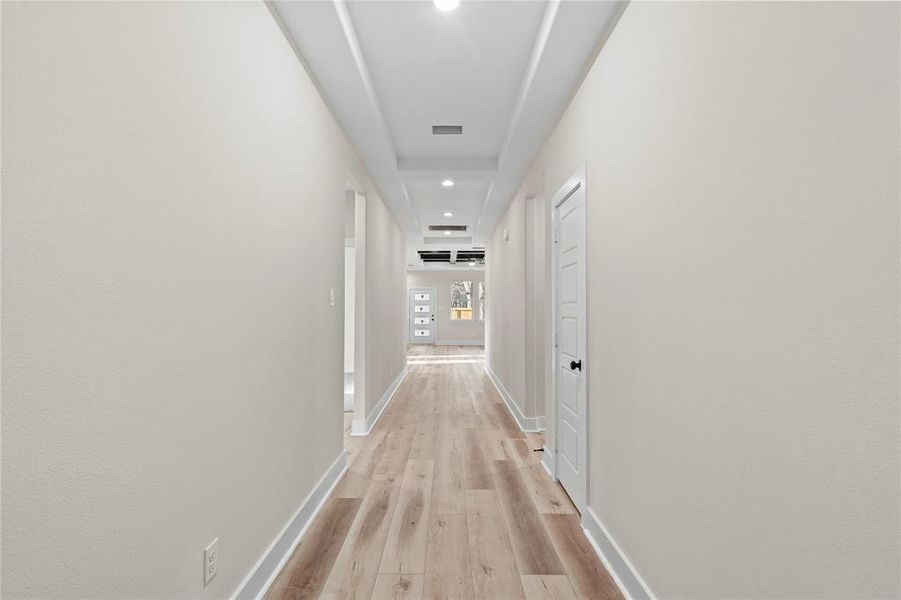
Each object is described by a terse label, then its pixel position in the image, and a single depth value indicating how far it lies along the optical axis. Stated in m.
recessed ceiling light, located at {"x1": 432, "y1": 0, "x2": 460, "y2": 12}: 2.03
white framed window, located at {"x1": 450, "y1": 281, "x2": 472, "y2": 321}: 14.34
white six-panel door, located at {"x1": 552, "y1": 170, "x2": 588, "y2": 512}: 2.49
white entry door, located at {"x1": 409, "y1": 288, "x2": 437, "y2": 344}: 14.48
